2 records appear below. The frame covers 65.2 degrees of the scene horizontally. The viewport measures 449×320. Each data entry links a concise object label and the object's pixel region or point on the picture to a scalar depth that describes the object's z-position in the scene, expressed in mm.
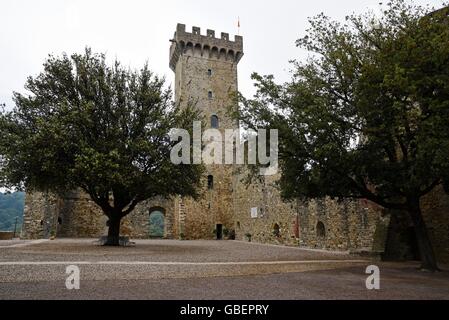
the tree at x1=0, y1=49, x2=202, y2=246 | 15207
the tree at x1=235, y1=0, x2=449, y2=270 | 9219
